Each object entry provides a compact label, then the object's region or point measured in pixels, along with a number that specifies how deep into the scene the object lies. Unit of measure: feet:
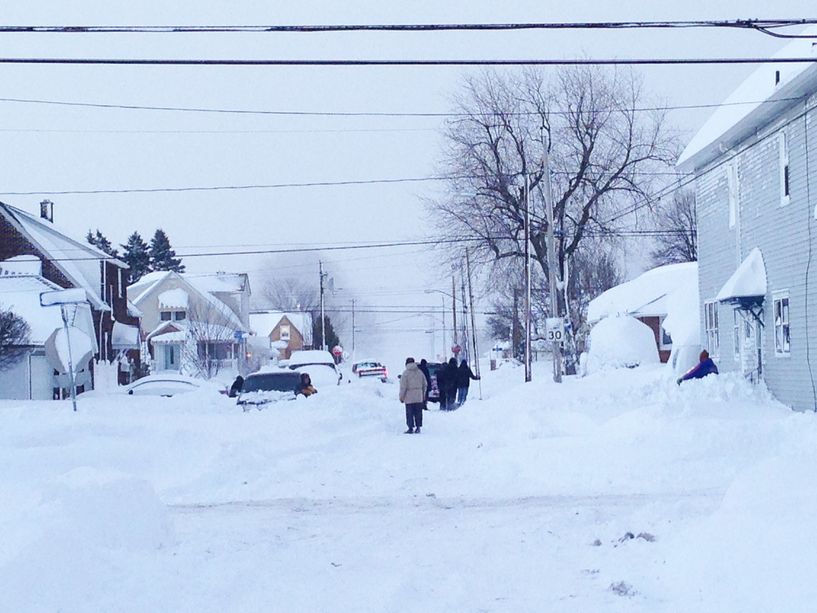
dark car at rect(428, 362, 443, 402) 144.05
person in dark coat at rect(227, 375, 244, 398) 125.80
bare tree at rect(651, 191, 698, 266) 279.08
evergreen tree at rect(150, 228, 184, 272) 399.85
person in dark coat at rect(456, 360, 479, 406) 127.44
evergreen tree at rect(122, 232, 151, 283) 383.24
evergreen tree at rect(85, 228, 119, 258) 379.55
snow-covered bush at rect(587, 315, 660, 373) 175.63
